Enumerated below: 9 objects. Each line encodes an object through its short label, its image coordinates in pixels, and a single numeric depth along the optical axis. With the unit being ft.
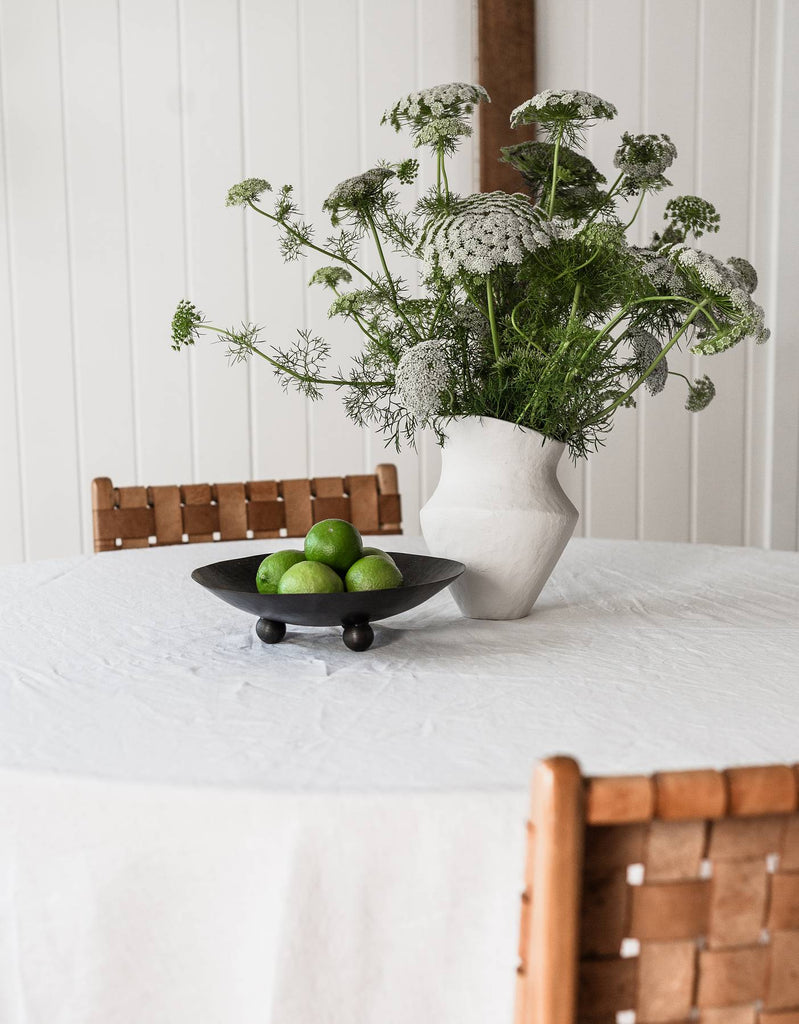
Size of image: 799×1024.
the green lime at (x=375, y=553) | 3.76
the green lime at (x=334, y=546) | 3.65
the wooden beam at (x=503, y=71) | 8.73
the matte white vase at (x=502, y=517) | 4.02
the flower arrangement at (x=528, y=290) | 3.62
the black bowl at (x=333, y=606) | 3.38
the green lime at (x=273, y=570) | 3.67
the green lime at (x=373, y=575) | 3.51
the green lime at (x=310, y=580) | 3.48
